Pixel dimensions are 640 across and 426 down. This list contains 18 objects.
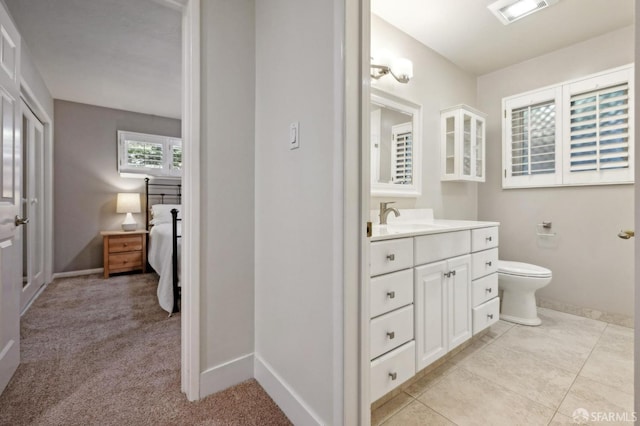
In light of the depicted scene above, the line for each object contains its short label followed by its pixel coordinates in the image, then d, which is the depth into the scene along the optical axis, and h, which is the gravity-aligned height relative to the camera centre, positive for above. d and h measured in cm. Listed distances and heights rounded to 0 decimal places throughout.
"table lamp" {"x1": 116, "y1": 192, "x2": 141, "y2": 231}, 410 +8
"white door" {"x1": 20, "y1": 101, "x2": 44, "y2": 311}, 283 +8
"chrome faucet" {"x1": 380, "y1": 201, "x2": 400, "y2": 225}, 207 -1
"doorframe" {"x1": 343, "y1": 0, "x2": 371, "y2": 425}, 103 +0
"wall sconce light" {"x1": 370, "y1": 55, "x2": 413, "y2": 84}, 221 +113
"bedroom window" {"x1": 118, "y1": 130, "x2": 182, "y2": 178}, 422 +87
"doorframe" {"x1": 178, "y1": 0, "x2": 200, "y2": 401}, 139 +12
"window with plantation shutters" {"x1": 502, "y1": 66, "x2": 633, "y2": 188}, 236 +71
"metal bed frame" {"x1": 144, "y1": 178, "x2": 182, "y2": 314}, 448 +30
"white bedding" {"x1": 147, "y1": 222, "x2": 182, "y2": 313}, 250 -48
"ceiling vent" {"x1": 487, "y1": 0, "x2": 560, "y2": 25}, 208 +150
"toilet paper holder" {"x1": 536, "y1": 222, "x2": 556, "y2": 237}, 277 -17
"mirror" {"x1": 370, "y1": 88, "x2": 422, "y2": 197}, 228 +55
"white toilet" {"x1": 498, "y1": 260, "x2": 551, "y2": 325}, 233 -64
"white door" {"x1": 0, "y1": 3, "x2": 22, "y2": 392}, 142 +6
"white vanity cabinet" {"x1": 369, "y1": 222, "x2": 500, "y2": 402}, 134 -47
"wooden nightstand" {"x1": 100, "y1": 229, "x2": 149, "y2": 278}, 382 -53
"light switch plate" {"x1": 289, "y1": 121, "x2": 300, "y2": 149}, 127 +34
